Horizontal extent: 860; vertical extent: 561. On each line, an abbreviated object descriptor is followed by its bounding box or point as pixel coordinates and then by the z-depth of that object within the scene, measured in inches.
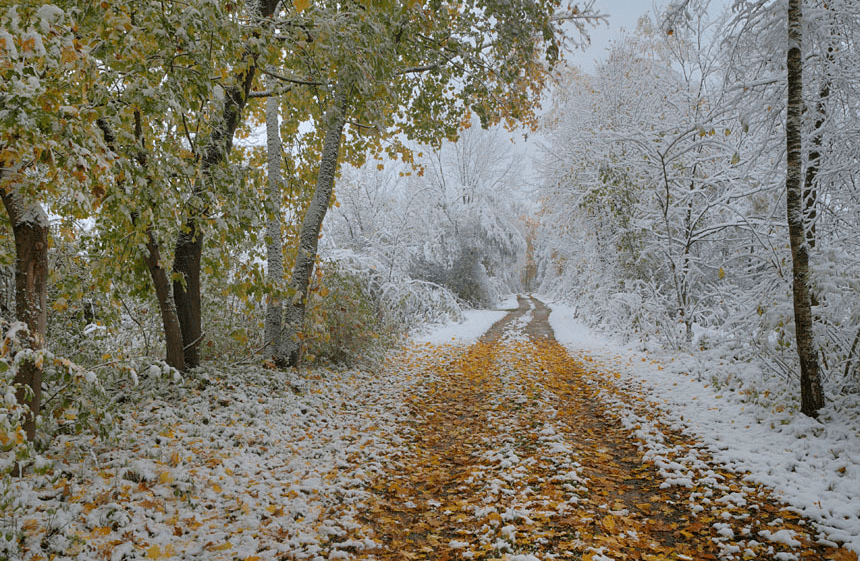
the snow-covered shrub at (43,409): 87.4
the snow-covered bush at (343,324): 322.3
